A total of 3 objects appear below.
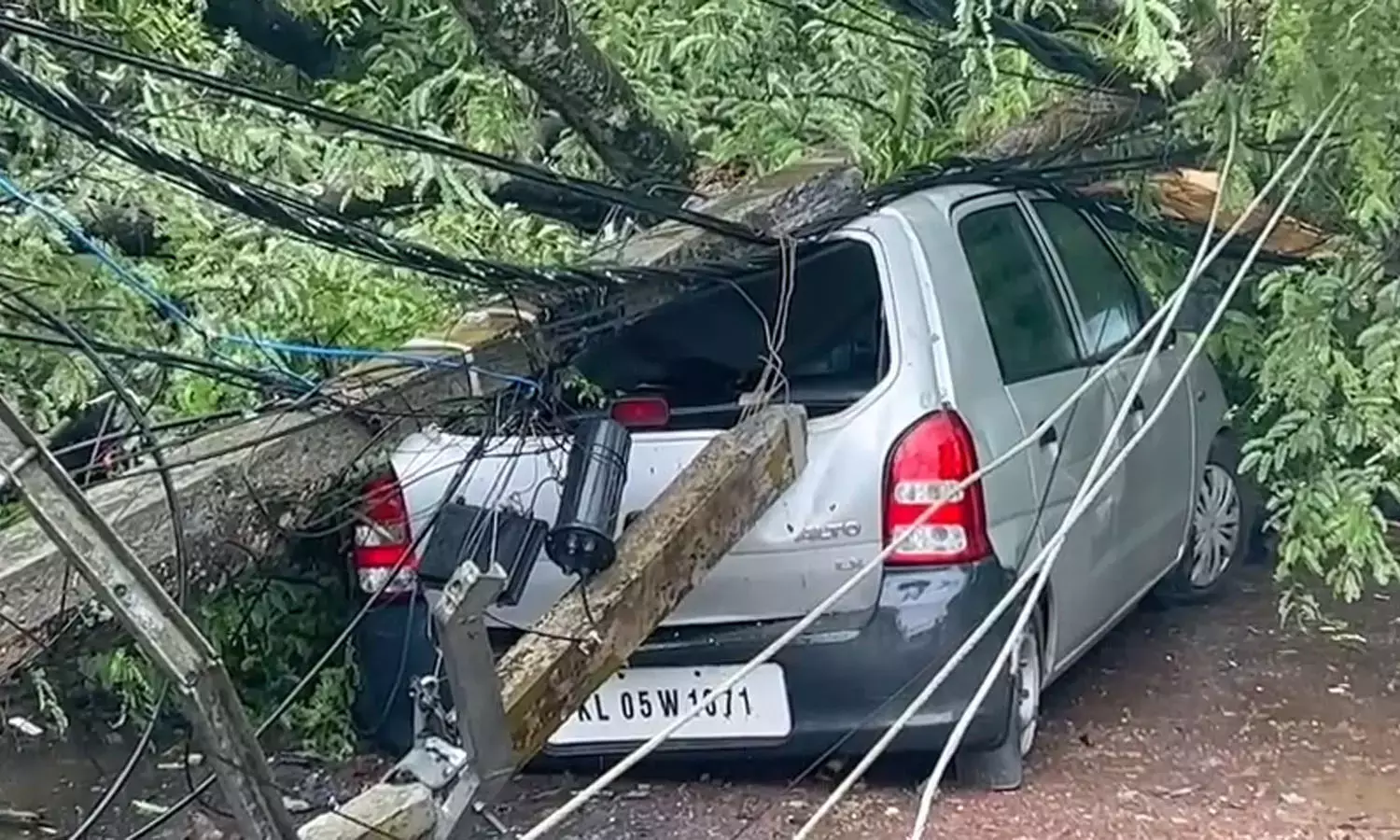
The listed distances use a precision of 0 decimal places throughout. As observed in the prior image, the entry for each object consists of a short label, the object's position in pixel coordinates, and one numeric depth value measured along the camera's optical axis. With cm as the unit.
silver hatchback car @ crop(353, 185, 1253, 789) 522
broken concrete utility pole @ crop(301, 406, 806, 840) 383
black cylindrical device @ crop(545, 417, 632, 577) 466
